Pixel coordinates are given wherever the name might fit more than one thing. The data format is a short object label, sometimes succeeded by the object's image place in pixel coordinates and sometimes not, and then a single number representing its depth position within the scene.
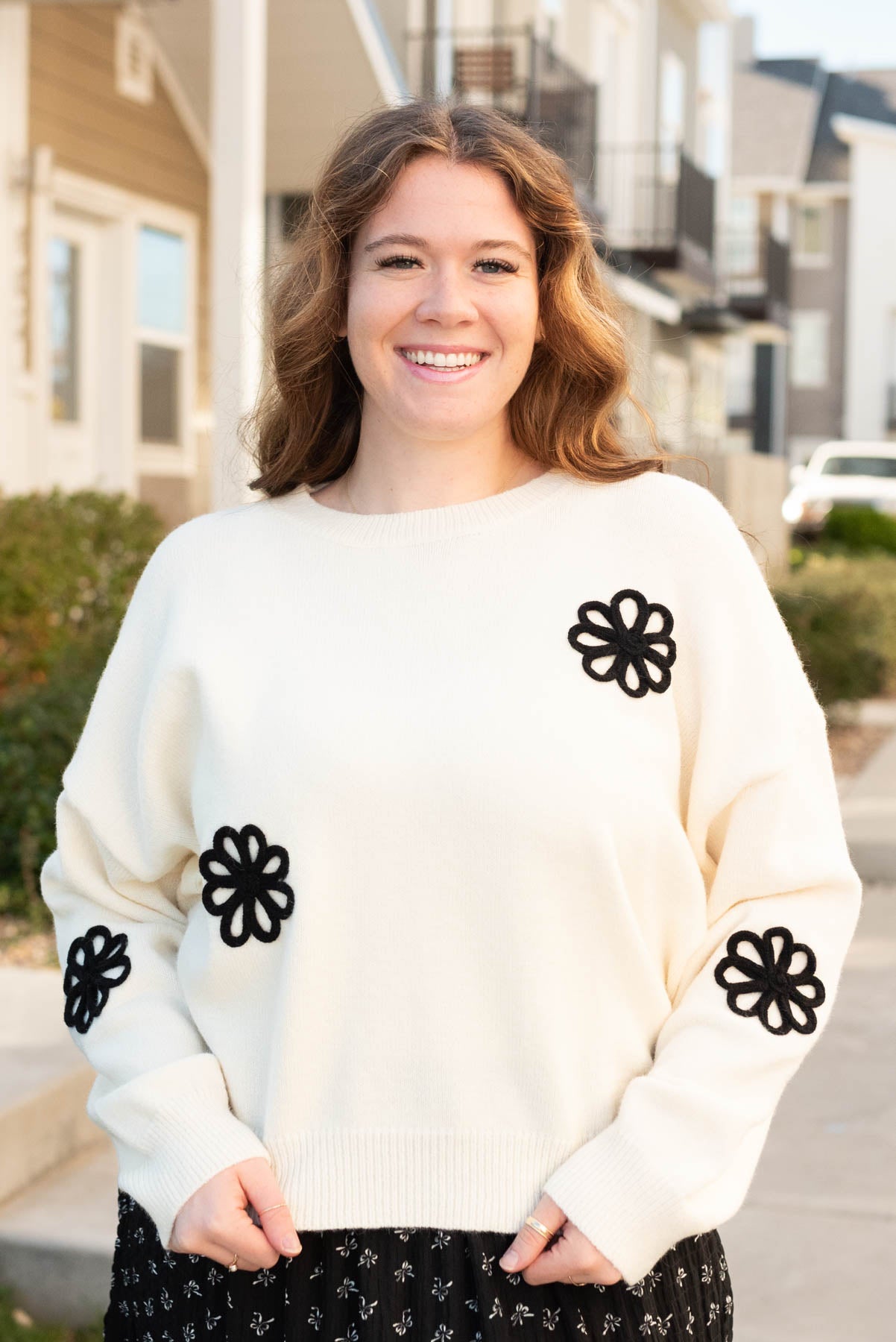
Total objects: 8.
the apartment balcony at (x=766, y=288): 24.62
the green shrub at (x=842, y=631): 9.91
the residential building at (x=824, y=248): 39.06
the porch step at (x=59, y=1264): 3.37
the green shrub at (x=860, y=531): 20.39
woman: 1.81
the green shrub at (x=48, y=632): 5.73
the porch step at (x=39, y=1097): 3.65
